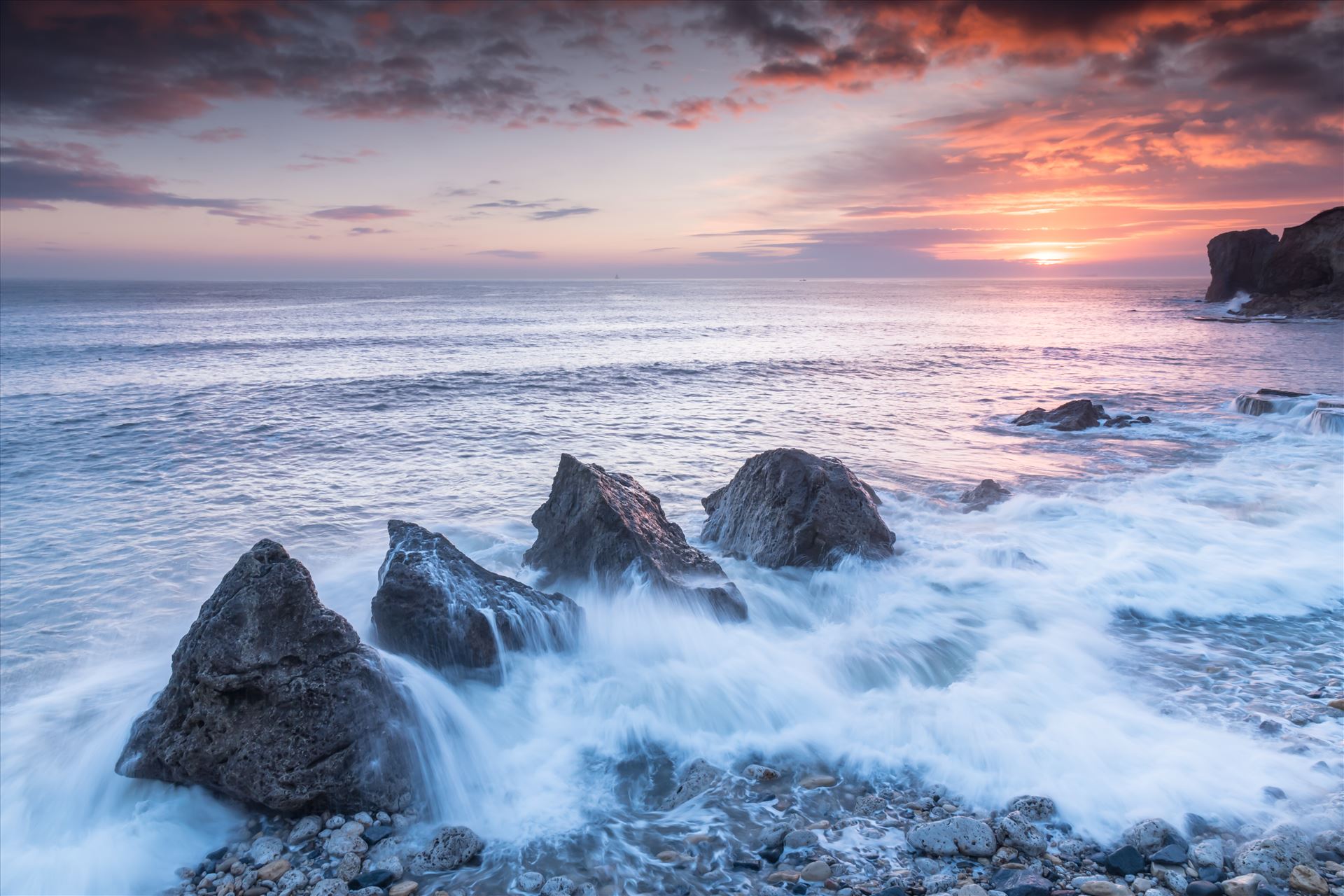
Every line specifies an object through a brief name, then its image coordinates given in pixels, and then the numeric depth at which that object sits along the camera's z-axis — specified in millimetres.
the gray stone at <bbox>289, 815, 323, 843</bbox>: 5301
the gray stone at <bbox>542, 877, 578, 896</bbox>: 4758
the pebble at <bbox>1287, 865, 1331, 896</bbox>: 4449
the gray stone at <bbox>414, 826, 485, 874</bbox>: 5047
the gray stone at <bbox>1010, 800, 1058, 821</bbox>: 5332
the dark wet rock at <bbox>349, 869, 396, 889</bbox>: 4848
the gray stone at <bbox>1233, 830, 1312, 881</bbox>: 4652
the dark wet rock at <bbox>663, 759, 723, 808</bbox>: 5809
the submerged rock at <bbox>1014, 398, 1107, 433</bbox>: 20438
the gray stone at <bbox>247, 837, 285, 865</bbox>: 5121
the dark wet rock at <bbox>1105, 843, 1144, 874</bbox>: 4766
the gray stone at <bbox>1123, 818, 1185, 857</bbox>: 4973
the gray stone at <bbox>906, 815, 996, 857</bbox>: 4973
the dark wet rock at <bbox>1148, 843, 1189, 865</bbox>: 4828
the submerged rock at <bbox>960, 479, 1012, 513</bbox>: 13312
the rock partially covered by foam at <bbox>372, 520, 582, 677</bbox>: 7426
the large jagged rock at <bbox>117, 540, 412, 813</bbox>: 5547
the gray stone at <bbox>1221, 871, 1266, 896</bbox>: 4438
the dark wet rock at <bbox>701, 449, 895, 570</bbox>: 10258
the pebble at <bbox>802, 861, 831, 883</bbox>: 4789
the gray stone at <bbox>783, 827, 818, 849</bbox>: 5145
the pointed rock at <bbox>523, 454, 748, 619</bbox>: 8984
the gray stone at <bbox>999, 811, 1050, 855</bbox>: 5004
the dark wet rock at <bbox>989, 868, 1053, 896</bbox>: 4547
